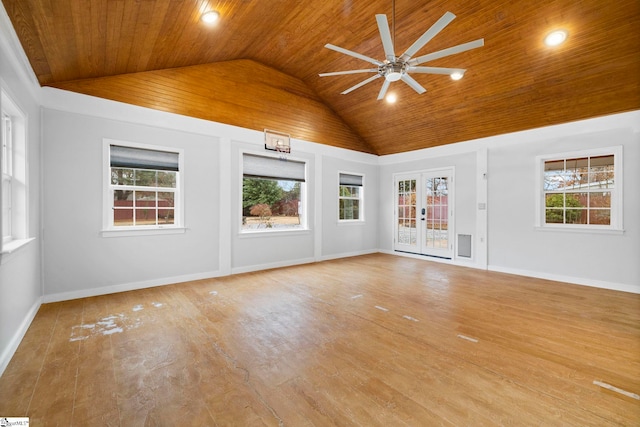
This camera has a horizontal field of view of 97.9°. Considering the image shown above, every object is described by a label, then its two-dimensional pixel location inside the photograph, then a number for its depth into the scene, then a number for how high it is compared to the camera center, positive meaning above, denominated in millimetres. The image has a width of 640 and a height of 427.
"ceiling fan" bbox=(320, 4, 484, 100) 2407 +1528
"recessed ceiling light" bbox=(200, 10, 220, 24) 3059 +2180
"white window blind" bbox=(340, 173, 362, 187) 6979 +801
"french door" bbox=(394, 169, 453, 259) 6406 -61
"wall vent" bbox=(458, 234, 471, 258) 5991 -754
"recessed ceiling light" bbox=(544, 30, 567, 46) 3482 +2207
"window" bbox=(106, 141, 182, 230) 4027 +342
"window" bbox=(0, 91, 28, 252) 2732 +344
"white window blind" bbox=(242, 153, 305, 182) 5348 +860
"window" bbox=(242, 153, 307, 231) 5484 +353
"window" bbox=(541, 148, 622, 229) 4367 +357
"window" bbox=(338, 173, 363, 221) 7027 +341
